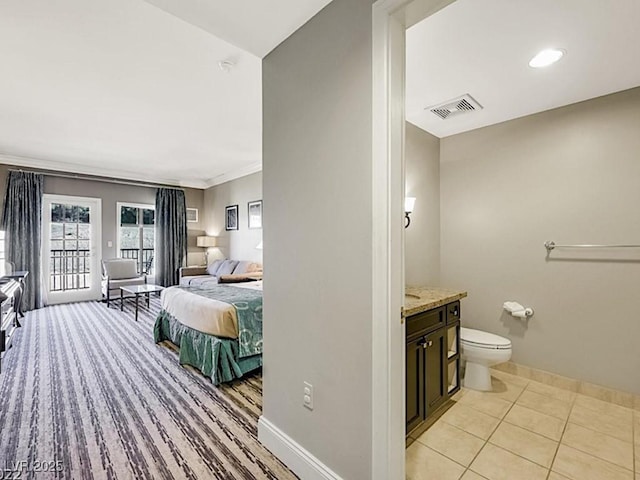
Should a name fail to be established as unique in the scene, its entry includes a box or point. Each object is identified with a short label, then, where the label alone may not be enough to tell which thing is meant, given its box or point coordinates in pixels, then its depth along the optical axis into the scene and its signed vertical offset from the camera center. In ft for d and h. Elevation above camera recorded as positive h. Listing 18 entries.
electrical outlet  5.20 -2.65
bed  8.64 -2.69
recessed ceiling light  6.19 +3.78
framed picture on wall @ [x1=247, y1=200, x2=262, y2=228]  19.38 +1.77
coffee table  15.62 -2.48
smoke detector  7.80 +4.55
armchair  18.25 -2.06
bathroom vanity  6.06 -2.44
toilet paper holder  8.98 -2.09
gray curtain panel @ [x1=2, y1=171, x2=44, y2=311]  16.80 +0.89
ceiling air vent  8.21 +3.73
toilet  7.92 -3.02
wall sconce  8.74 +1.03
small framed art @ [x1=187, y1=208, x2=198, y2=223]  24.04 +2.10
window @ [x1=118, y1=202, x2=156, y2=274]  21.15 +0.63
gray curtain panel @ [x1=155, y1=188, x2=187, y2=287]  22.00 +0.35
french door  18.56 -0.34
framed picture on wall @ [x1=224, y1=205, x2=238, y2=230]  21.39 +1.71
